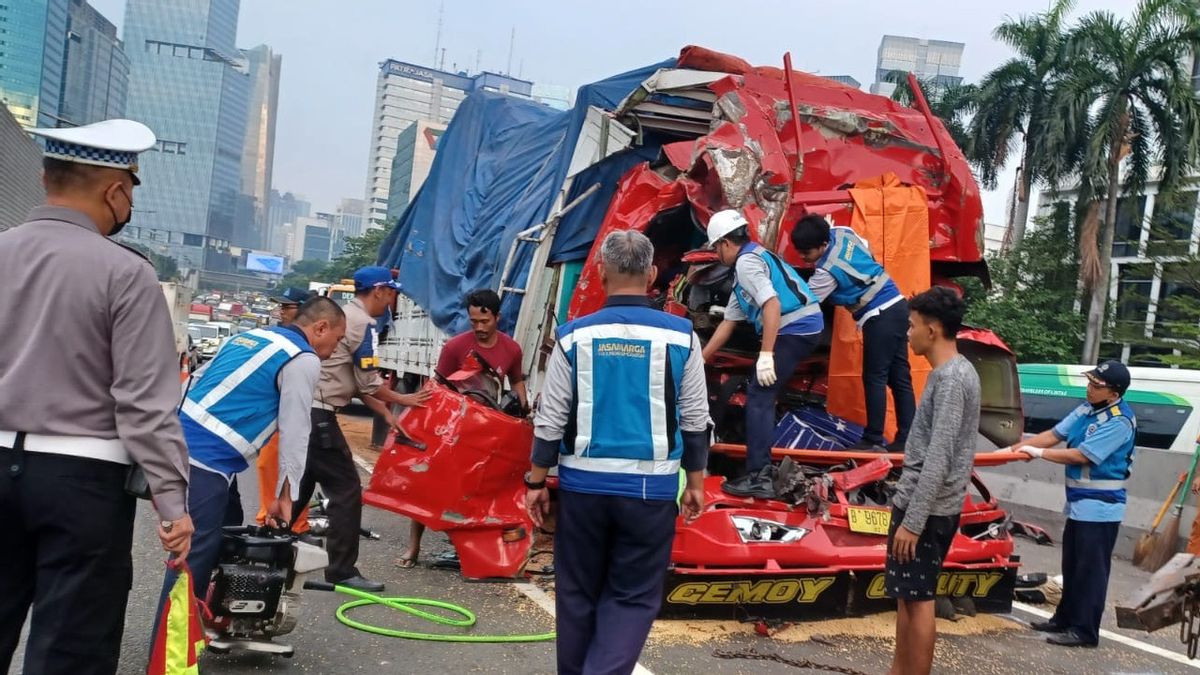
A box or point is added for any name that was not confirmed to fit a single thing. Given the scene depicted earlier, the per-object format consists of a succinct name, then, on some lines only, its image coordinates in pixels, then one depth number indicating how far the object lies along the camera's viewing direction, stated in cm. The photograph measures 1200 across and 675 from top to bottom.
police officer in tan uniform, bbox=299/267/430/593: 532
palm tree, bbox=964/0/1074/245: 2612
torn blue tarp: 734
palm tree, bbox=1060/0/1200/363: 2284
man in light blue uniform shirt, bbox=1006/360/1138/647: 533
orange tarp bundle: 606
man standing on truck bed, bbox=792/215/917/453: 568
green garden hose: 446
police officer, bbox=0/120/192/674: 236
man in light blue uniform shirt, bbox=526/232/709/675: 328
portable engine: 385
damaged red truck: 499
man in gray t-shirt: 394
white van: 1019
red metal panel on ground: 546
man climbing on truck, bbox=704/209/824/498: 516
